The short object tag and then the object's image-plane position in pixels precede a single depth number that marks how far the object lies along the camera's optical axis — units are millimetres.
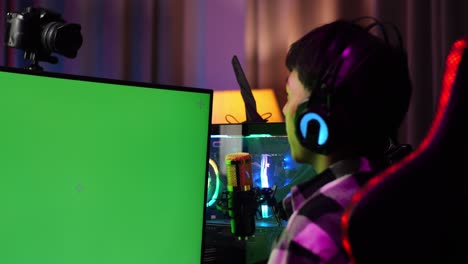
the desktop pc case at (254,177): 2277
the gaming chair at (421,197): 1381
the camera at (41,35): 2170
